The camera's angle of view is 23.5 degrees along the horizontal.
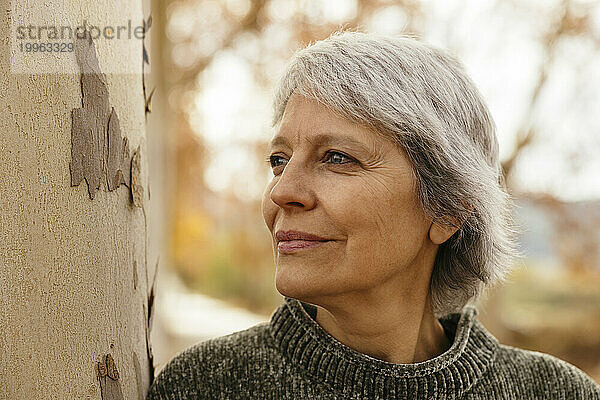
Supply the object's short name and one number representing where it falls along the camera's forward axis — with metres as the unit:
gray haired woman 1.09
